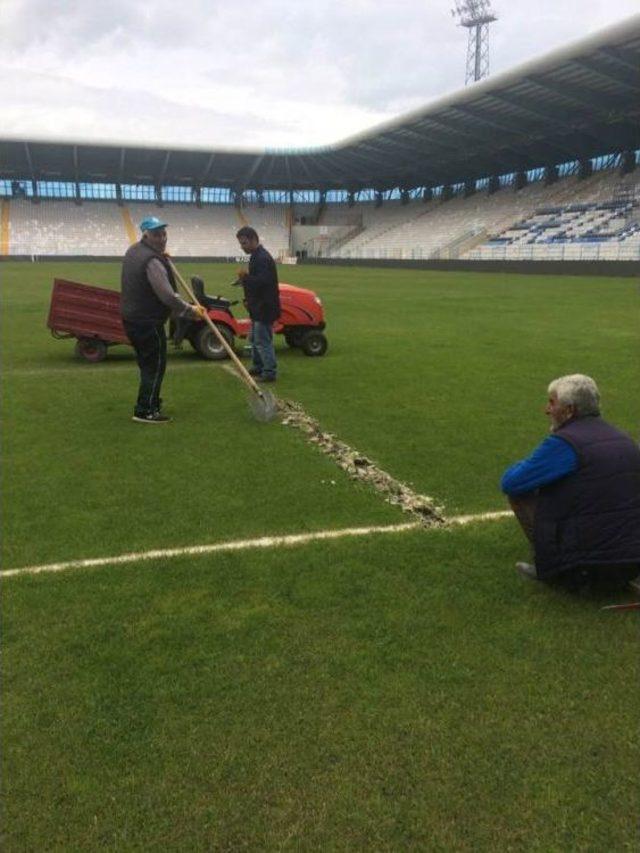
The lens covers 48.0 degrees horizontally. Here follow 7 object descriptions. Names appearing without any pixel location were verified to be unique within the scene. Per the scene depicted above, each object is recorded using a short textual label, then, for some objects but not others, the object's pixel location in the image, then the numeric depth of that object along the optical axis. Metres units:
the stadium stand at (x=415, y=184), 41.62
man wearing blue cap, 7.08
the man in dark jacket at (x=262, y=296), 8.99
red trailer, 10.19
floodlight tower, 67.56
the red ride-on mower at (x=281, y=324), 10.55
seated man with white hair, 3.40
